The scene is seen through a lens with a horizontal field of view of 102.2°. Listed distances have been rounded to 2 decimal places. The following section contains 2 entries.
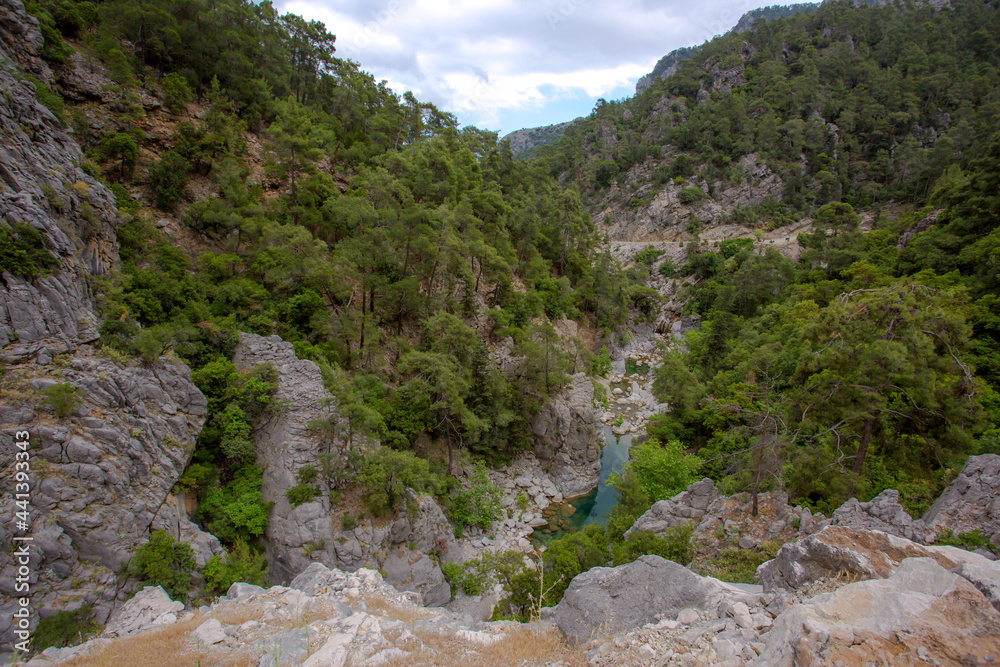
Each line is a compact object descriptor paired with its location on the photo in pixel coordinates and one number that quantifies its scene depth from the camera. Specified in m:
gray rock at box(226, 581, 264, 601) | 9.86
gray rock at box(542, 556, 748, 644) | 7.02
